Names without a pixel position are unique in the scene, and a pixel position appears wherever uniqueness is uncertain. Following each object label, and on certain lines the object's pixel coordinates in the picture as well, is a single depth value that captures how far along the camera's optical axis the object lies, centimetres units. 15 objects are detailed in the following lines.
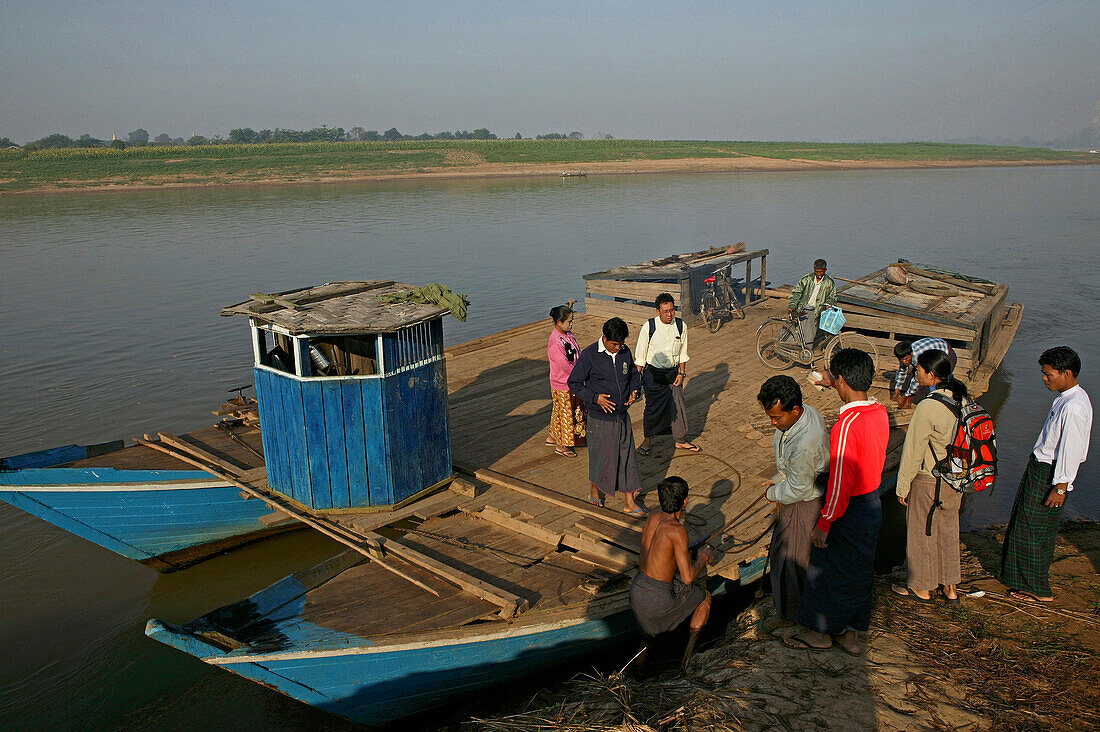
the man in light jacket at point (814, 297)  988
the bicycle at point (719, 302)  1223
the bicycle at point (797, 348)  979
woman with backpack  464
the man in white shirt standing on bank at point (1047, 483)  455
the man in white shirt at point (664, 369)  689
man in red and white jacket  414
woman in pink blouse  689
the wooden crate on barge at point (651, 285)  1233
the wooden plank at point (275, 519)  592
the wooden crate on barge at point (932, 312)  943
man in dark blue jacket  571
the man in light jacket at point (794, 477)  422
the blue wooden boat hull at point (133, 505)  624
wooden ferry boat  442
